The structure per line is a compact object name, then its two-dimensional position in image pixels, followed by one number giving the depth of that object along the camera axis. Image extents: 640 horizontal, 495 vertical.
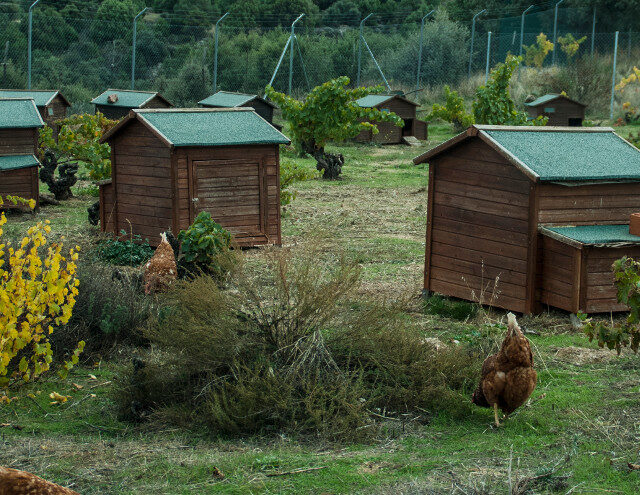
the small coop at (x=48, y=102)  25.20
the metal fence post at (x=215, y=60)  34.06
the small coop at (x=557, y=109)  29.08
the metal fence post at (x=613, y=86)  32.44
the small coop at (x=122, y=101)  28.62
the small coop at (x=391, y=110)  28.41
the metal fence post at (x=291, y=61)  34.94
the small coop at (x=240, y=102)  28.41
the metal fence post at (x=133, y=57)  32.19
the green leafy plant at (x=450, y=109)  27.58
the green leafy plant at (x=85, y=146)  16.39
